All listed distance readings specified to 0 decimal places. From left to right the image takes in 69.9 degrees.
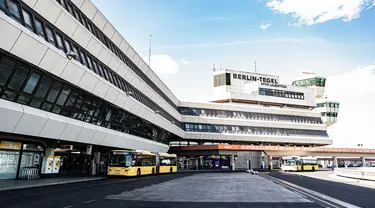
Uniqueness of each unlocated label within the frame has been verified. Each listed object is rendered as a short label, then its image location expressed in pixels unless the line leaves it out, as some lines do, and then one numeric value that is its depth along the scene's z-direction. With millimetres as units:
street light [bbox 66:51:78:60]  17436
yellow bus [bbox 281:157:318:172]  48844
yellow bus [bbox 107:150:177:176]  27281
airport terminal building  14531
